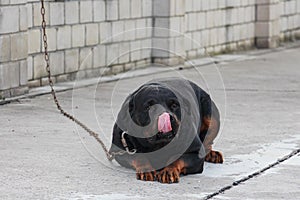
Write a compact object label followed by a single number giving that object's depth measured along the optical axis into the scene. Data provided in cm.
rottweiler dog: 950
